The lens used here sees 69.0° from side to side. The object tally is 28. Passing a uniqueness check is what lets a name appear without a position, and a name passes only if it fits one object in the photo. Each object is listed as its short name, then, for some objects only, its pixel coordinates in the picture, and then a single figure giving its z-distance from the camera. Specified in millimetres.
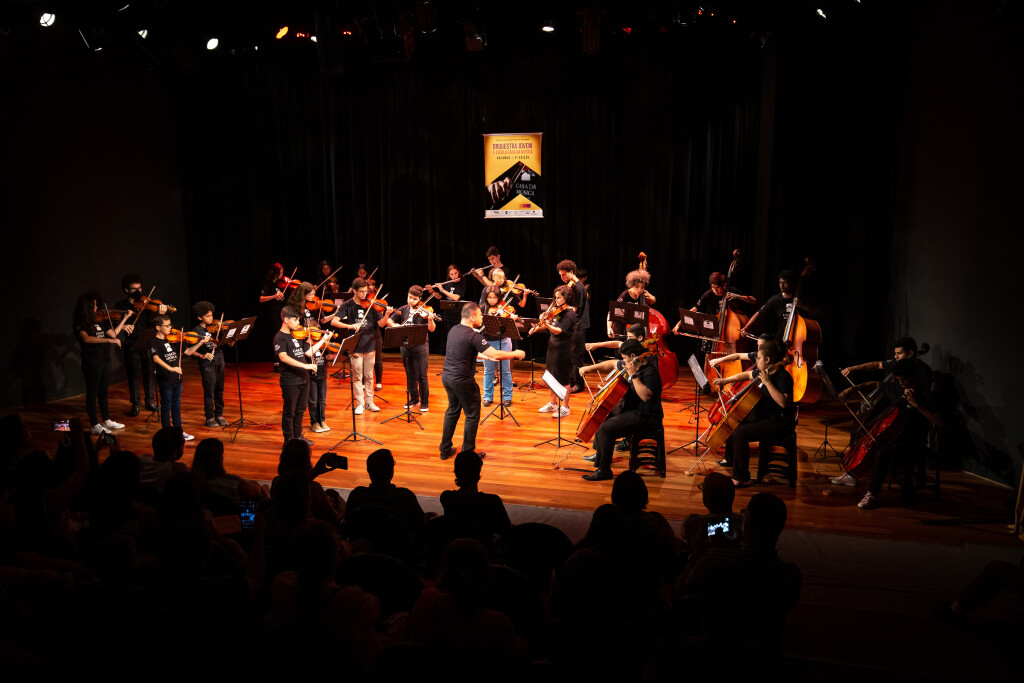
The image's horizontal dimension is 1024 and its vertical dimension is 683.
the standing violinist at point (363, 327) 9149
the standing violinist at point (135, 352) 9477
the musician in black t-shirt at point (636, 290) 9386
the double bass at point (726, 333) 8797
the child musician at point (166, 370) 8008
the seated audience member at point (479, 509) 4273
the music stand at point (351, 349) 8055
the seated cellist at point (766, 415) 6449
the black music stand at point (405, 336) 7820
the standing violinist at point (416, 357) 9172
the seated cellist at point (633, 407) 6750
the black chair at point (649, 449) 6852
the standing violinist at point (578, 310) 9922
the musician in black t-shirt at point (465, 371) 6957
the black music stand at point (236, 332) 8583
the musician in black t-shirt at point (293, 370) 7414
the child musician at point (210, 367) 8492
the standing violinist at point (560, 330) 8859
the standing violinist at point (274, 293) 11969
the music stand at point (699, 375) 6676
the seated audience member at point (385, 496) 4316
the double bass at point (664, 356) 9109
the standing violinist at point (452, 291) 11859
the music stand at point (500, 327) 8297
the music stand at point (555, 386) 6938
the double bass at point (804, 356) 7625
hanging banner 12500
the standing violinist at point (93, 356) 8625
